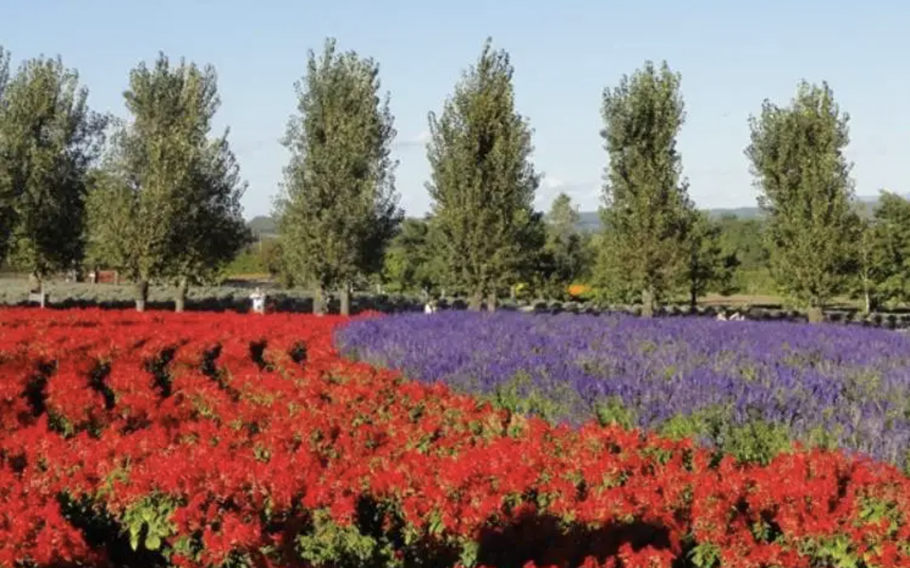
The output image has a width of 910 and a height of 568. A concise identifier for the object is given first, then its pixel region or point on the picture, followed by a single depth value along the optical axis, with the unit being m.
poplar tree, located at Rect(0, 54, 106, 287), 33.94
